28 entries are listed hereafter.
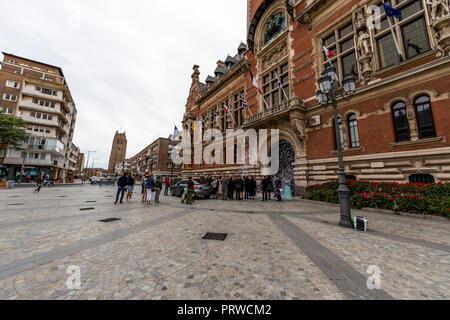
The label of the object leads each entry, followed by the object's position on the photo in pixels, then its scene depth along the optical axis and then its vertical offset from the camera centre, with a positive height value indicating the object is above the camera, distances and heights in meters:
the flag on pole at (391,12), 9.55 +9.50
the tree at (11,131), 28.02 +8.06
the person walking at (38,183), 16.65 -0.30
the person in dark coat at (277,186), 12.70 -0.28
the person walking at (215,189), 15.63 -0.64
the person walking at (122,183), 10.88 -0.14
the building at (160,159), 56.08 +7.83
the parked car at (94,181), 41.89 -0.12
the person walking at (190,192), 11.17 -0.67
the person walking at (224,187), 13.84 -0.40
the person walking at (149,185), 10.69 -0.24
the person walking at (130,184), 12.08 -0.22
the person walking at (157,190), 11.07 -0.57
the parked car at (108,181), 42.97 -0.21
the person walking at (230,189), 14.82 -0.59
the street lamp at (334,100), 5.87 +3.41
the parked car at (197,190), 14.32 -0.69
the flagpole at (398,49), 10.06 +7.85
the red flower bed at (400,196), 7.14 -0.60
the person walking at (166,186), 17.44 -0.48
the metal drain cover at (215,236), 4.50 -1.45
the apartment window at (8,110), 33.72 +13.57
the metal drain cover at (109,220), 6.11 -1.41
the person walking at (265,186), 13.13 -0.27
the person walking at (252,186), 14.67 -0.32
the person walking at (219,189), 14.66 -0.60
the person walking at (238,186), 13.92 -0.31
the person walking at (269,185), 12.98 -0.23
